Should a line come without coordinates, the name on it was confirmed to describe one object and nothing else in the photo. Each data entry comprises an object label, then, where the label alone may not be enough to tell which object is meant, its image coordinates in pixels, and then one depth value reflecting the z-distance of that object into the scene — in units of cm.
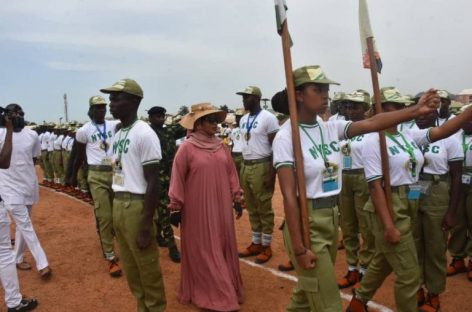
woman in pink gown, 491
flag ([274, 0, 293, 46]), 315
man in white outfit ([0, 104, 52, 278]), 575
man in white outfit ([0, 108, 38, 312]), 478
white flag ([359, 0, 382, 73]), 368
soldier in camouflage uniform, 696
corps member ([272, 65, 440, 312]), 302
